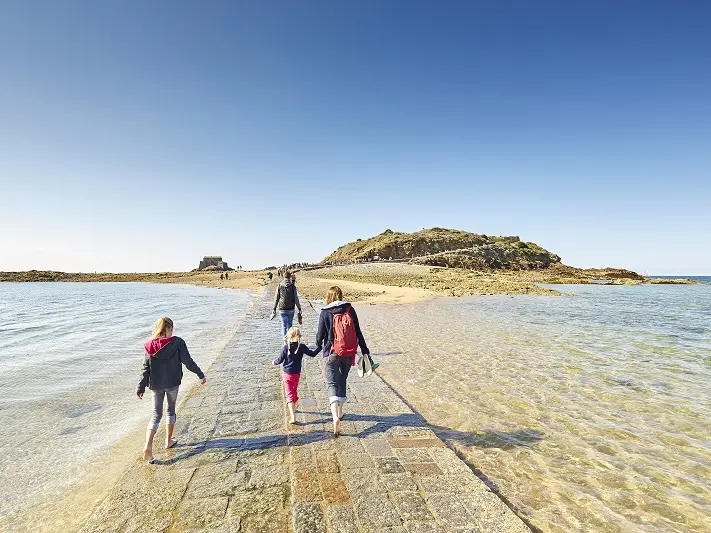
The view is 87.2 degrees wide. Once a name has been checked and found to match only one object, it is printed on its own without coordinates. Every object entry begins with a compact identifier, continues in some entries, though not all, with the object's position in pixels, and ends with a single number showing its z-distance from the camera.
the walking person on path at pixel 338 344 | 5.21
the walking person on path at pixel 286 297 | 9.85
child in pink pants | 5.54
